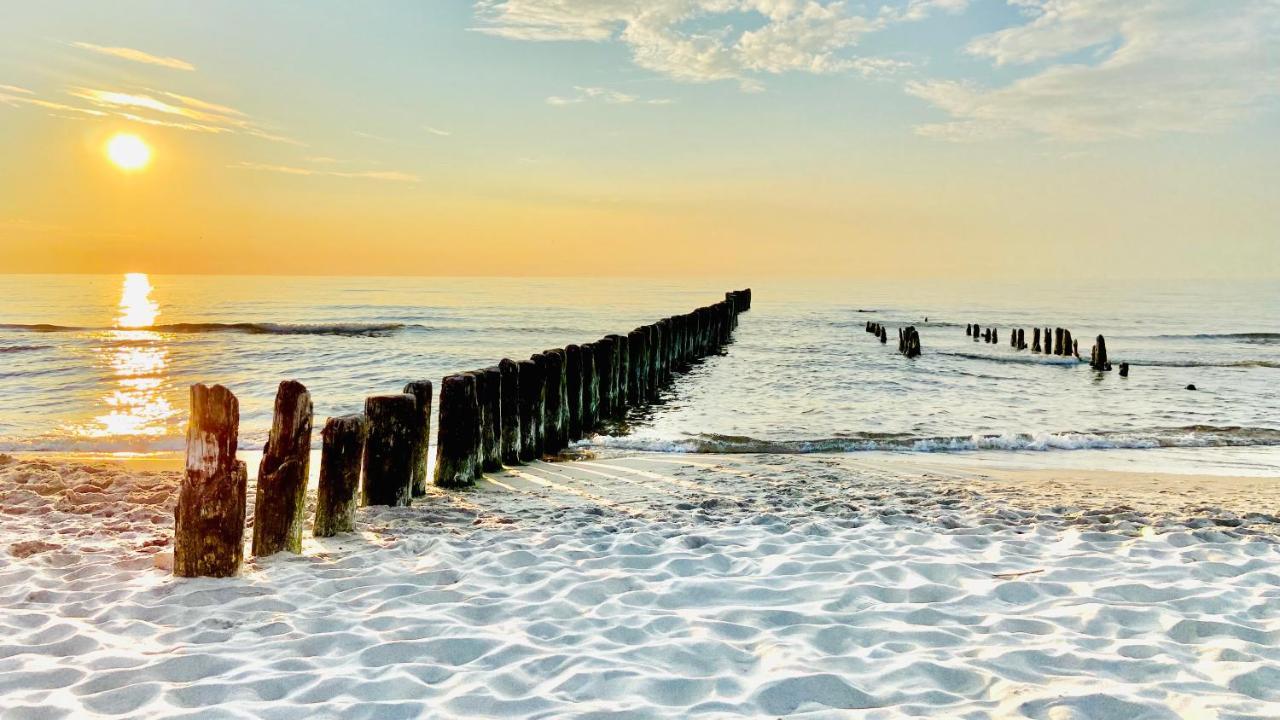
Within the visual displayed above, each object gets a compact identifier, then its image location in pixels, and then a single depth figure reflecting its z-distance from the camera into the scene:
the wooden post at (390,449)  6.69
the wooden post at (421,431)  7.08
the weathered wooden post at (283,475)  5.47
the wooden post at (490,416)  8.34
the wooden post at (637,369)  14.87
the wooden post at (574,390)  10.89
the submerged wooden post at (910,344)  25.80
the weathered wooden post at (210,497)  4.96
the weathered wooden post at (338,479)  5.97
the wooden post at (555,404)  10.03
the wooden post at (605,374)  12.27
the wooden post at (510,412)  8.94
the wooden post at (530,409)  9.44
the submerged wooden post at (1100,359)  22.66
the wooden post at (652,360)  16.06
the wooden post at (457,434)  7.91
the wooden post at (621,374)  13.56
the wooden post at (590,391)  11.53
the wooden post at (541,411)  9.70
